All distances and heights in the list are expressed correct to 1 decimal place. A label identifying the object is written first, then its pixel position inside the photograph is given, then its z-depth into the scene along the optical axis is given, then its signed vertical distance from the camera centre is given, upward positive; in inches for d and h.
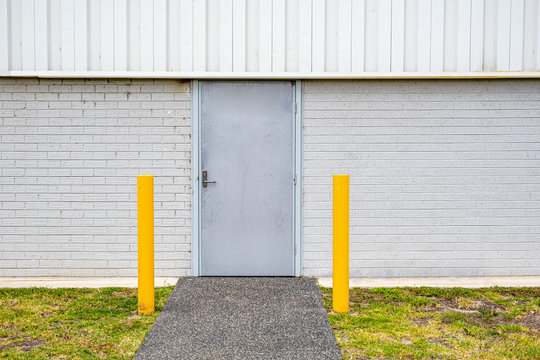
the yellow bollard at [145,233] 204.5 -27.2
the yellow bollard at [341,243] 205.0 -30.9
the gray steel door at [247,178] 269.7 -8.5
